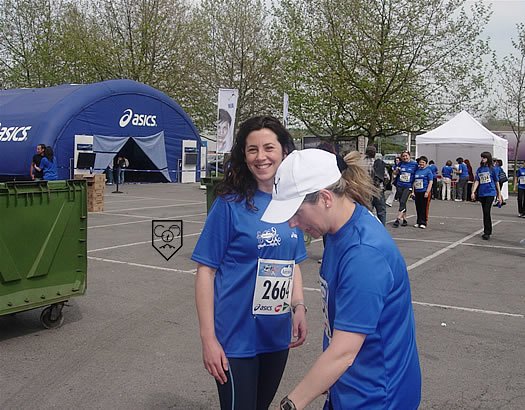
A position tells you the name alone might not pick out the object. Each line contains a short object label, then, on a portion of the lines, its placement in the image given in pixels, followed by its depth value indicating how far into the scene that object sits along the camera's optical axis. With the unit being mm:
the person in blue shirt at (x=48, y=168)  15797
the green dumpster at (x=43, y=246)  5793
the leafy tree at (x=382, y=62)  29297
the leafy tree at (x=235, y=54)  39781
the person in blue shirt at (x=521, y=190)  18797
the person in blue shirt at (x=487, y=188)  13523
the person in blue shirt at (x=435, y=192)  26742
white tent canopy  24578
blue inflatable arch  26125
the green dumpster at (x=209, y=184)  9230
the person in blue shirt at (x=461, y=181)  25703
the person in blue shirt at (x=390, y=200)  22250
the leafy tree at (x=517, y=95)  36094
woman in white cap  1962
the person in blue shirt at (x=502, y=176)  21094
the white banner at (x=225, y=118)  18422
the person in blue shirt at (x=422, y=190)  15789
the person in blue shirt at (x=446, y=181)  26328
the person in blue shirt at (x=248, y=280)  2777
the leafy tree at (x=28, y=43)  39406
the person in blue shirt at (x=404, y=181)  16047
